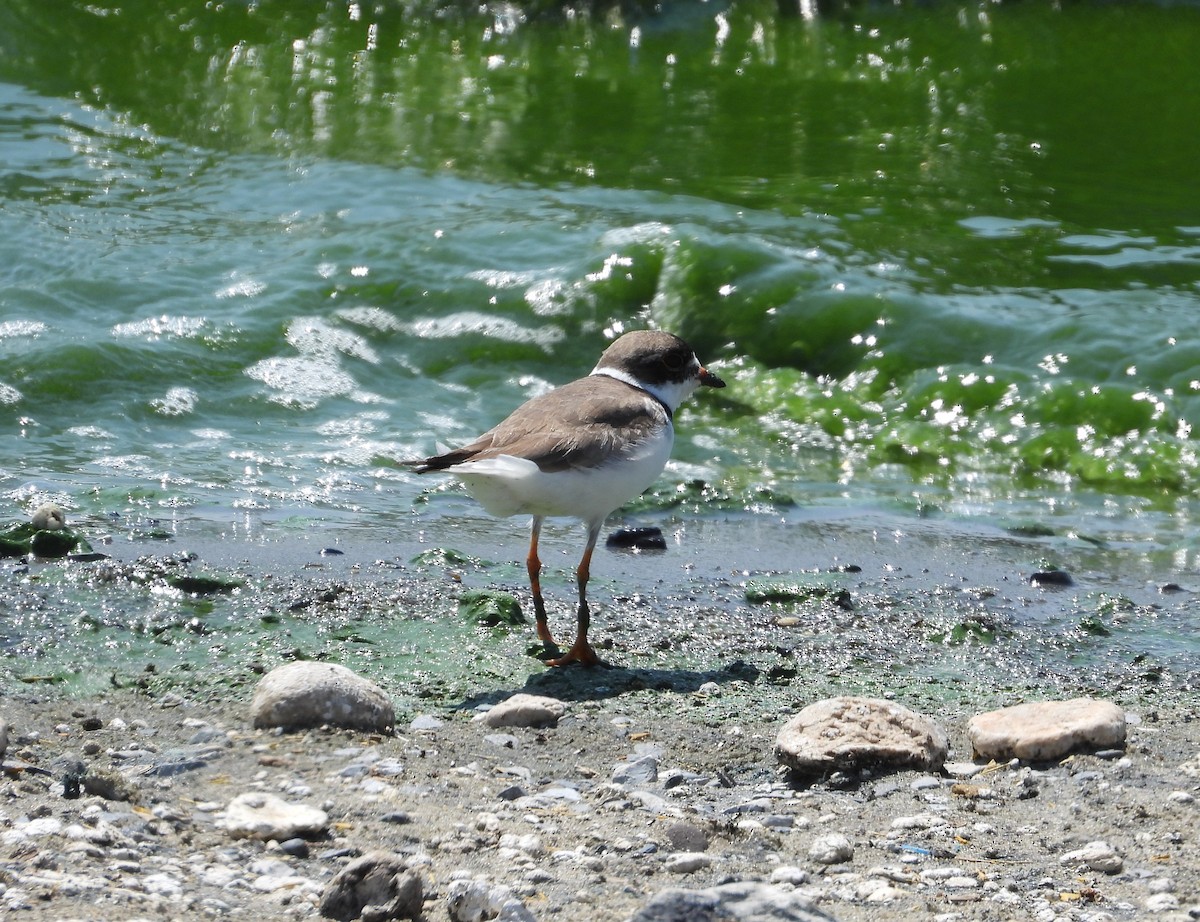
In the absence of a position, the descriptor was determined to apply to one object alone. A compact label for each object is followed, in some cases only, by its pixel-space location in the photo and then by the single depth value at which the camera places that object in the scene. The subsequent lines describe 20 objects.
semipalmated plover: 10.84
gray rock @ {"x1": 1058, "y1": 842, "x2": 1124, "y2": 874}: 7.12
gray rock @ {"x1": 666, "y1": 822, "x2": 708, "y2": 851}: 7.43
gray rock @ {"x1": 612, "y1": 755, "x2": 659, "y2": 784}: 8.60
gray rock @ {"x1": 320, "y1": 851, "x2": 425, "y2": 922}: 6.32
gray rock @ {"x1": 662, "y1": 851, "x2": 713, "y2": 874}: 7.07
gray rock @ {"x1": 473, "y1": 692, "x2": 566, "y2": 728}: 9.53
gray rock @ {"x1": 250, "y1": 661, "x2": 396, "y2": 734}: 9.00
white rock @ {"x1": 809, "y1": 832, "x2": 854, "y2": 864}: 7.30
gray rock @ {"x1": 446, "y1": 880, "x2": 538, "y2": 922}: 6.34
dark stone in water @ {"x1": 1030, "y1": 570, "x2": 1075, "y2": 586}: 13.43
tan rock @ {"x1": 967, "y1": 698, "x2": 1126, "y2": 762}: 8.80
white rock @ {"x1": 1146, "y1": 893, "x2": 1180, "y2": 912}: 6.63
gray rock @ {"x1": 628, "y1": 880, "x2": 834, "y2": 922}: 5.88
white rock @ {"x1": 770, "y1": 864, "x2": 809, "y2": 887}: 7.01
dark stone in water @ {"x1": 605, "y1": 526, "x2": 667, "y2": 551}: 14.24
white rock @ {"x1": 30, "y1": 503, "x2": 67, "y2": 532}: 12.70
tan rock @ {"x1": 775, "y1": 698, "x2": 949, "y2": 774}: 8.59
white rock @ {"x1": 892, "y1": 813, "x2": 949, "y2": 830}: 7.77
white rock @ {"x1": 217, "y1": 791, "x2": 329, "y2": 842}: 7.25
